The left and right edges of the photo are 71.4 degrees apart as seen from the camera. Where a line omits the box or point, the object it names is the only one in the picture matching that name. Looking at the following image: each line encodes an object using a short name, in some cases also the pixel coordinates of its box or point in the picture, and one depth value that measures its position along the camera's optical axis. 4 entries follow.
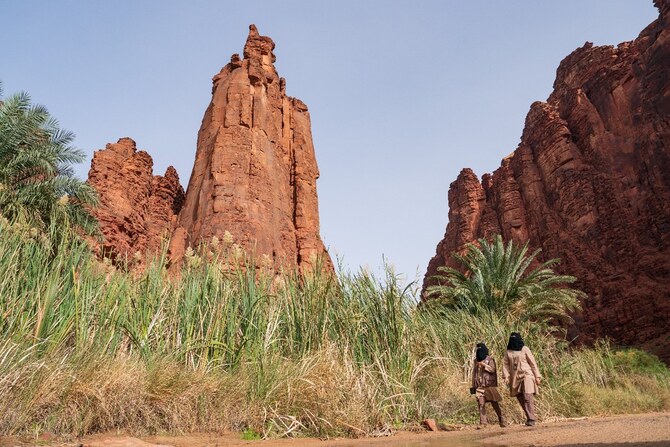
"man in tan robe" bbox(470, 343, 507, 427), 6.34
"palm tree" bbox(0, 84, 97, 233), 11.72
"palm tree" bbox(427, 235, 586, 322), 16.48
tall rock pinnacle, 23.50
